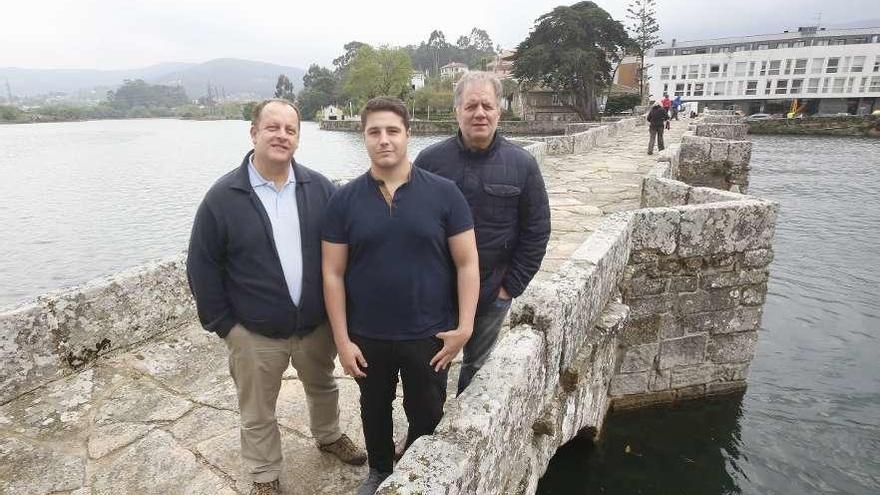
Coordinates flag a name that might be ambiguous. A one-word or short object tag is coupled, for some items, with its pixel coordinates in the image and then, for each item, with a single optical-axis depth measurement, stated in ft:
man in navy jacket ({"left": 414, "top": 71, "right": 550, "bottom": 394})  8.50
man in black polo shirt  7.13
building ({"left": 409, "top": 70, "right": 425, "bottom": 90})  298.76
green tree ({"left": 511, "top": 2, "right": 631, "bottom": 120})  154.61
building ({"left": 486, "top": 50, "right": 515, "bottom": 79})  257.75
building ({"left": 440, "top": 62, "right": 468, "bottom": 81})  337.82
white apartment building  192.27
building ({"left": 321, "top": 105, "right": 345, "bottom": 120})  285.27
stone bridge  8.84
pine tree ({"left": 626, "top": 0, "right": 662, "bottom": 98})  197.67
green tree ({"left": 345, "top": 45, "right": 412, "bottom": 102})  222.69
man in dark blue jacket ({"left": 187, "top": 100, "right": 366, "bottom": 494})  7.63
